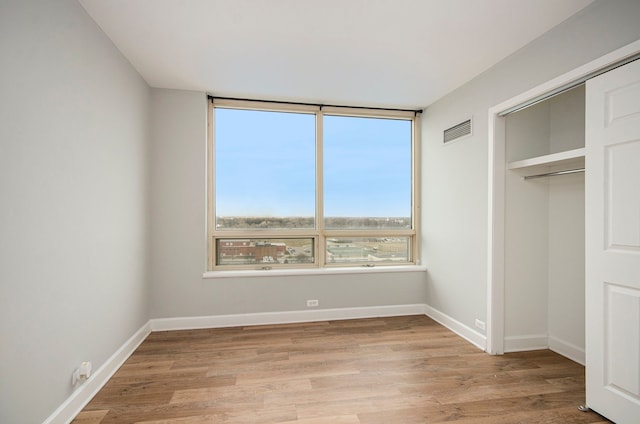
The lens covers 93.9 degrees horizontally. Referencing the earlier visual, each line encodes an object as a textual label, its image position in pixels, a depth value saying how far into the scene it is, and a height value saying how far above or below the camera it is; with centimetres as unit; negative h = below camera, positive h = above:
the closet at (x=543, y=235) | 276 -21
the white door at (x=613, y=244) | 180 -20
